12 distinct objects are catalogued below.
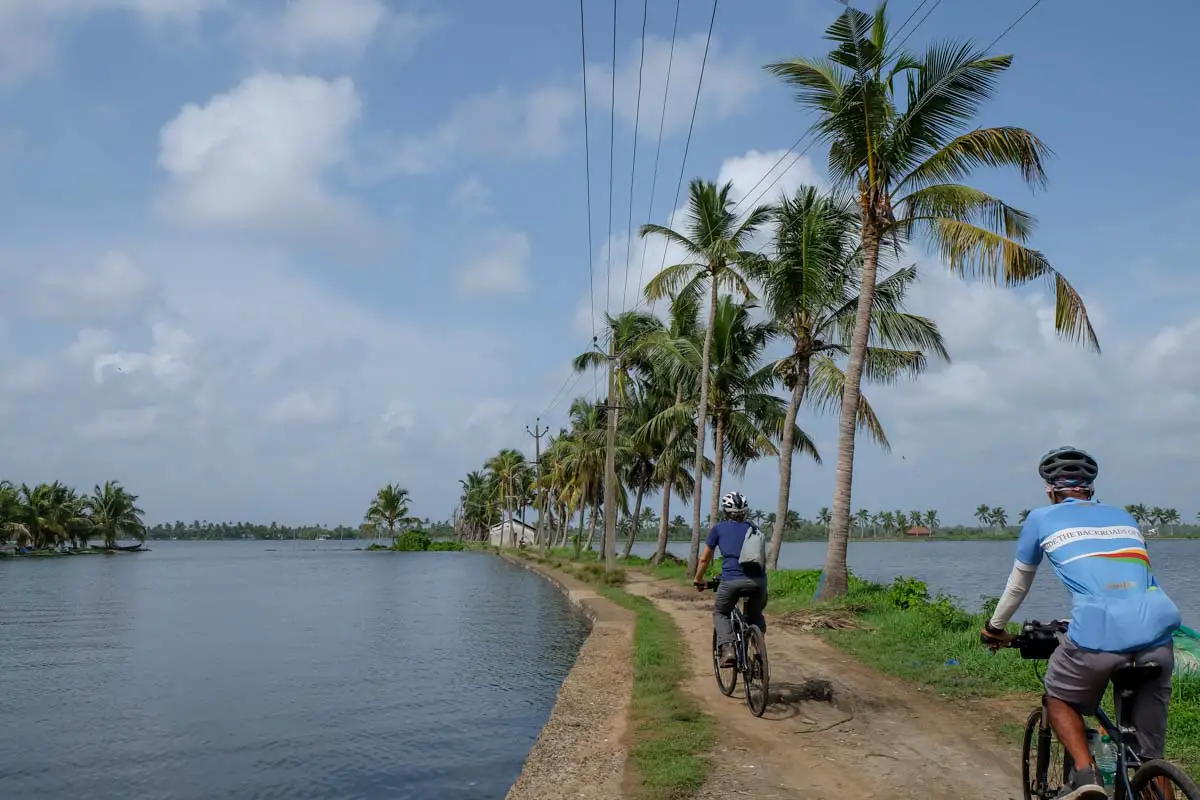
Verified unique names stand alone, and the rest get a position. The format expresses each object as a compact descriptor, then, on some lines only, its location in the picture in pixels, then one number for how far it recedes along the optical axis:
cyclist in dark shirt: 8.51
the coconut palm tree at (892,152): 14.28
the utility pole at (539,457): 65.19
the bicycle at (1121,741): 3.57
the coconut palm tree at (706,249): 25.72
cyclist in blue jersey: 3.72
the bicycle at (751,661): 8.08
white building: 89.38
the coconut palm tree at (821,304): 19.00
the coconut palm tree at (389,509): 109.88
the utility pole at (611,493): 30.66
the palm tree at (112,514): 99.31
